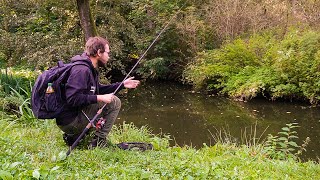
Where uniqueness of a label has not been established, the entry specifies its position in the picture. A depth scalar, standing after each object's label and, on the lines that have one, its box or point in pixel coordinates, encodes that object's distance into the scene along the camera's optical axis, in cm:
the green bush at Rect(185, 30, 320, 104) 1295
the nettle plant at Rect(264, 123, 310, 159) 545
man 405
